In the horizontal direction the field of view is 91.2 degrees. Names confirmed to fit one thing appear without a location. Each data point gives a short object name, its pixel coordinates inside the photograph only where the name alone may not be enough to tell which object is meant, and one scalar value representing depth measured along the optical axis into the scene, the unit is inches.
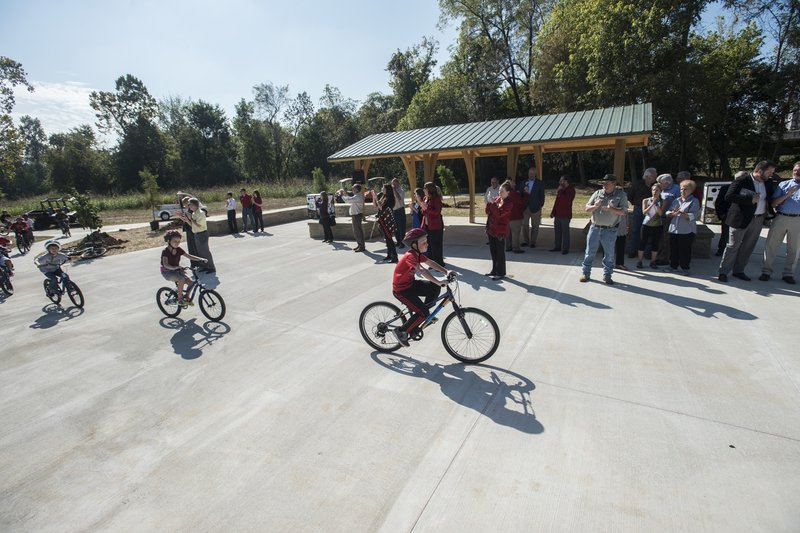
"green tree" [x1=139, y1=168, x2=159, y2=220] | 864.9
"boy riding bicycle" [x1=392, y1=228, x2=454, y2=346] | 169.0
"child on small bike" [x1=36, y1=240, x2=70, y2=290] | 275.7
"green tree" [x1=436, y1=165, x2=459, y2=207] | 866.1
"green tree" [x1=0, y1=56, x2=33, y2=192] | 908.6
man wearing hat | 261.6
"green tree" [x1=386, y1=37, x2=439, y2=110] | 1856.5
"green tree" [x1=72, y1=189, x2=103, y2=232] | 521.7
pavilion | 377.1
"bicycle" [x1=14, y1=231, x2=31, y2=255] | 553.7
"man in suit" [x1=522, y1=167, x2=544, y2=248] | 371.2
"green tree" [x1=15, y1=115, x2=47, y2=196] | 2415.1
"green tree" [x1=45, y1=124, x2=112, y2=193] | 1755.7
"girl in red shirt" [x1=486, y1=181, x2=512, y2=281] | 278.8
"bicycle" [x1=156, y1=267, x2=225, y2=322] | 242.1
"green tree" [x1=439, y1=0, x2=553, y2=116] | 1301.7
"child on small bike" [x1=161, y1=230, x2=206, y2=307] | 238.5
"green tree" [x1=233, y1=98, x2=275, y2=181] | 2140.7
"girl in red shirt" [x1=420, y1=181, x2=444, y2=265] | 300.0
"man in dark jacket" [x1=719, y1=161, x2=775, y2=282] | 247.1
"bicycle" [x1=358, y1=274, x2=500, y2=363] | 171.5
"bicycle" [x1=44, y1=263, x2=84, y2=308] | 287.3
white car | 864.3
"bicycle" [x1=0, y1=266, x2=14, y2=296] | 341.1
